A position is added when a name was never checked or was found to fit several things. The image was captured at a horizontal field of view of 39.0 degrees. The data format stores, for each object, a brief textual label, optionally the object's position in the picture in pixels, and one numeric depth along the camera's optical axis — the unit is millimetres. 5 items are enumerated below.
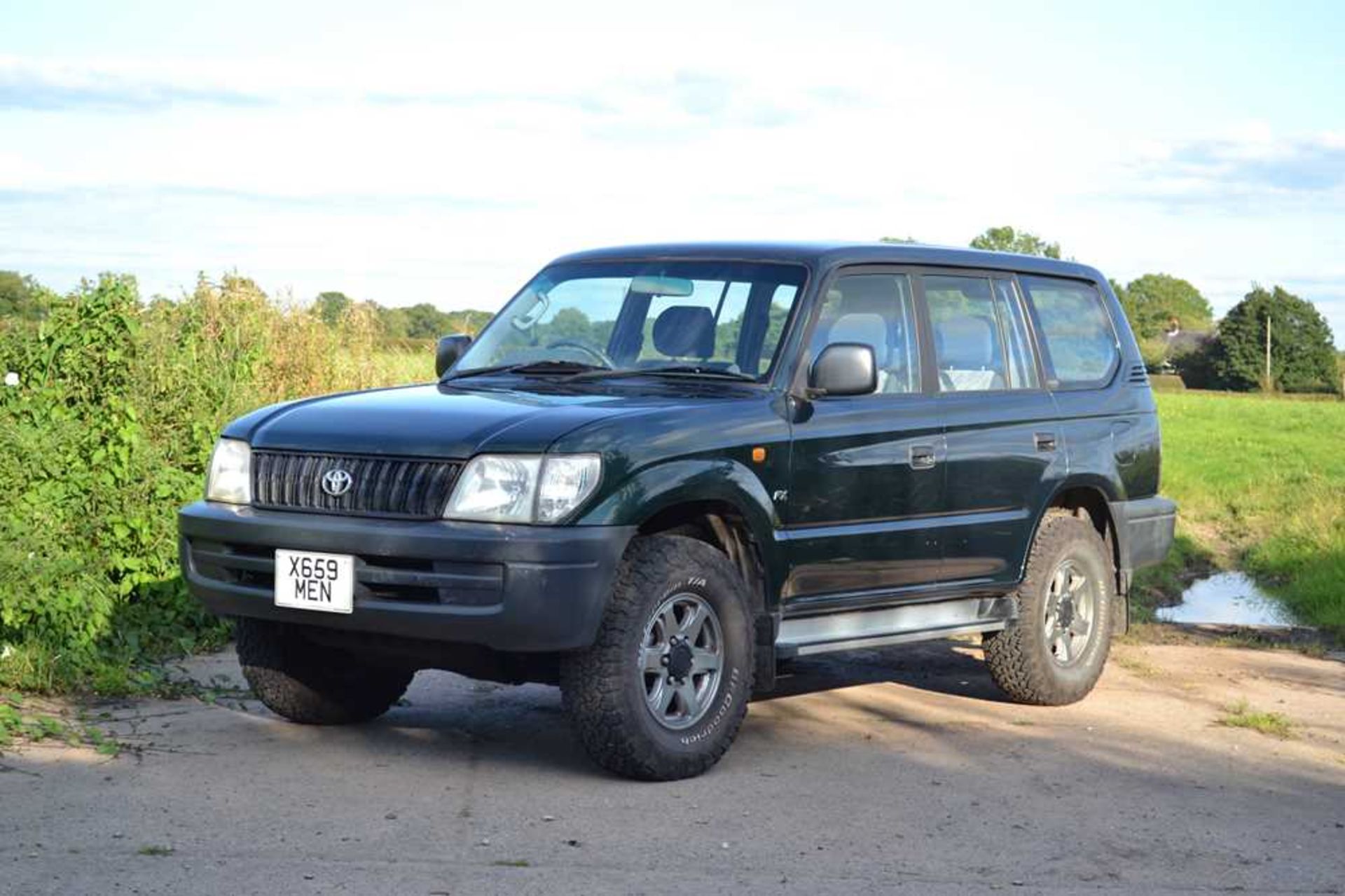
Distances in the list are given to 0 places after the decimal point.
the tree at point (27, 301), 10602
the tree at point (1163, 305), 129250
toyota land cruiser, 6379
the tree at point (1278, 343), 93375
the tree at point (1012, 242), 77688
